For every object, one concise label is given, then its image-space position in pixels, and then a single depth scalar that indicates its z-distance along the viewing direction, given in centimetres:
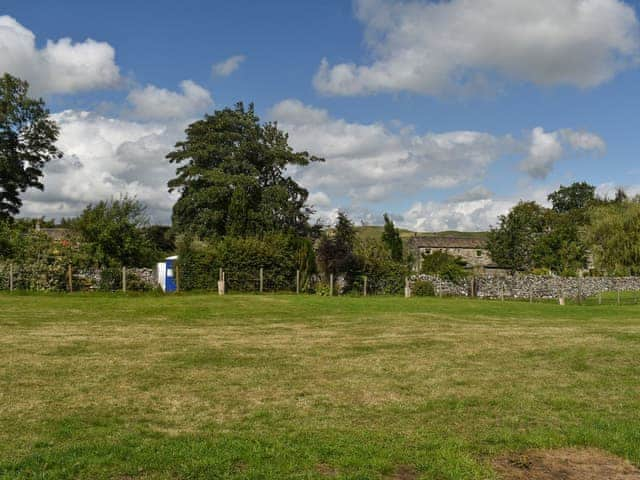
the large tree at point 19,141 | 4844
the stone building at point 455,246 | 8519
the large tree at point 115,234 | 3166
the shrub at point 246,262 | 3155
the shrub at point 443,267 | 3659
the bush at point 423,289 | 3494
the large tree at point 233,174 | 4862
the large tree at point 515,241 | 5744
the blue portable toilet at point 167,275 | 3309
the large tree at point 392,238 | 5162
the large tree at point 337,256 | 3394
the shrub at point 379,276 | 3481
